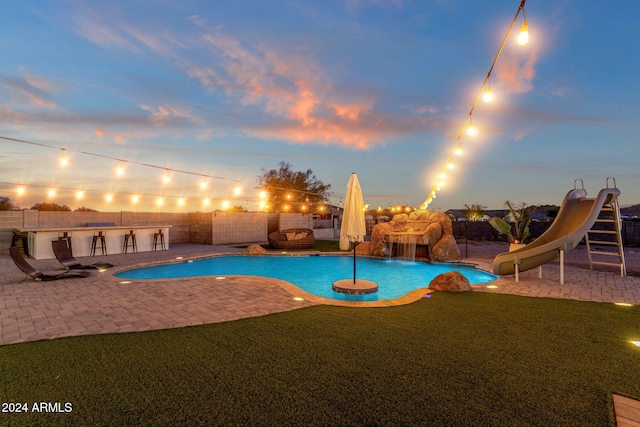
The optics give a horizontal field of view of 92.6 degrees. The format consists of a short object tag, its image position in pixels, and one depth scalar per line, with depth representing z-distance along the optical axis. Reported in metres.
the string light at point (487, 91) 4.18
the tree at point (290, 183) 36.84
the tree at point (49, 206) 24.15
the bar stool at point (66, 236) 11.71
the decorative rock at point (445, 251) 11.57
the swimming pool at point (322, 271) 8.34
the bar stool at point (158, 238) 14.91
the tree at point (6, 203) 23.28
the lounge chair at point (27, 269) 6.83
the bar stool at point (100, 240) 12.54
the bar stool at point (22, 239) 12.09
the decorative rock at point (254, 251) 13.48
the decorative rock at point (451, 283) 6.12
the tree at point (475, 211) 28.25
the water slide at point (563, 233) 6.84
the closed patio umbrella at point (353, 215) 6.34
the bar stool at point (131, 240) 13.59
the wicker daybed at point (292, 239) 15.32
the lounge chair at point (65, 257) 8.16
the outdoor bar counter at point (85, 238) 11.47
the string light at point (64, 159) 9.22
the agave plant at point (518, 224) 10.27
